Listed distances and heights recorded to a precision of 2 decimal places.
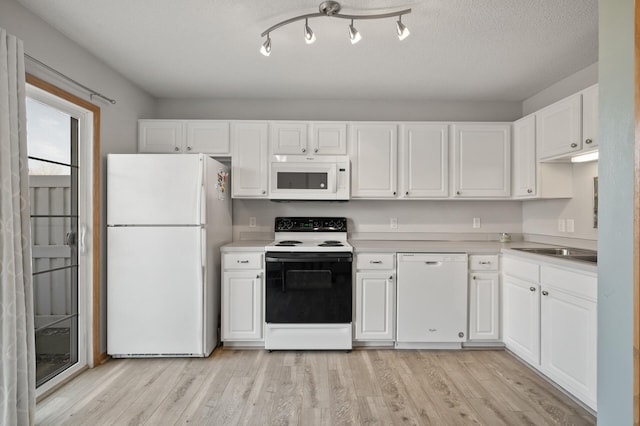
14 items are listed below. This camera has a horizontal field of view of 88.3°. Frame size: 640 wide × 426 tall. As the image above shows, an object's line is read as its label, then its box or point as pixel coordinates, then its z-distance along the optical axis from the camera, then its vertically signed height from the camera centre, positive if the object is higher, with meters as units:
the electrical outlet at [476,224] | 3.56 -0.14
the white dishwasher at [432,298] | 2.89 -0.77
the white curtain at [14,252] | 1.63 -0.21
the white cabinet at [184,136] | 3.21 +0.74
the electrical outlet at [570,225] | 2.86 -0.13
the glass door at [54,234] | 2.17 -0.15
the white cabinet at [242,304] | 2.91 -0.82
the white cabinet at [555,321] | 1.98 -0.77
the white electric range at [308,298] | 2.85 -0.75
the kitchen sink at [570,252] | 2.39 -0.33
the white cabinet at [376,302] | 2.91 -0.80
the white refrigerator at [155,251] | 2.66 -0.32
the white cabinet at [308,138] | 3.22 +0.72
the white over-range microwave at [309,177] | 3.15 +0.33
